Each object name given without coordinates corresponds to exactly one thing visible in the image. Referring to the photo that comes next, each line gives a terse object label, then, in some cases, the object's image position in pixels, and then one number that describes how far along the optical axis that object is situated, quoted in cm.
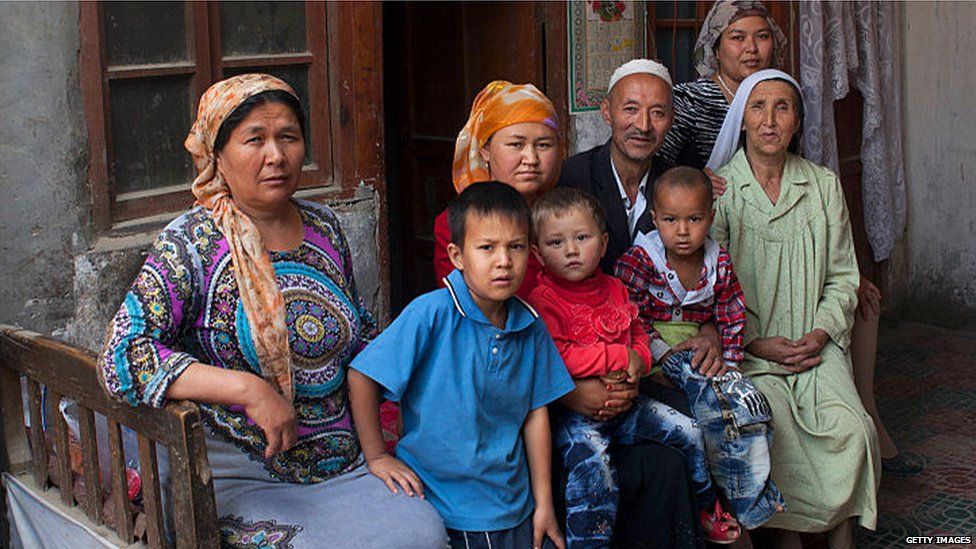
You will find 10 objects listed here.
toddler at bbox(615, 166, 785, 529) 337
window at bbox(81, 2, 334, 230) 355
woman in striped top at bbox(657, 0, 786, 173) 437
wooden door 525
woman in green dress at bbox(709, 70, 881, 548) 373
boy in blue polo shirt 285
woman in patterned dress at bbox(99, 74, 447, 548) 259
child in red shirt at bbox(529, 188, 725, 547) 307
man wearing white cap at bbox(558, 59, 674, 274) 367
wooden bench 250
